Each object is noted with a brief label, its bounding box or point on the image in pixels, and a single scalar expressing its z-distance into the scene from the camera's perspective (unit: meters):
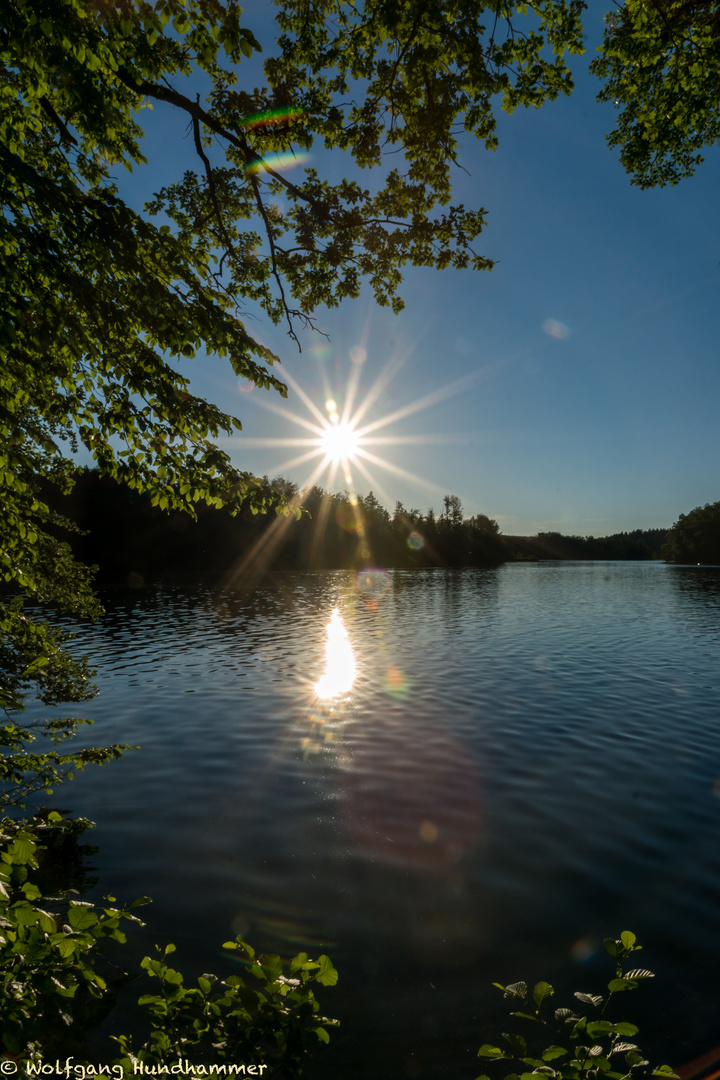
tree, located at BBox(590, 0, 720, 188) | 12.58
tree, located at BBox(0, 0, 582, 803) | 6.05
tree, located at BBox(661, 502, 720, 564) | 181.75
